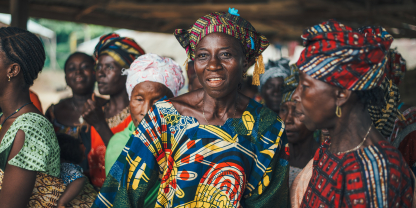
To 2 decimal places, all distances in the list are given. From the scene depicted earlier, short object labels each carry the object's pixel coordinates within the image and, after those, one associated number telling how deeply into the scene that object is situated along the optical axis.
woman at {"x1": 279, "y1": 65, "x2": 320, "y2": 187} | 3.08
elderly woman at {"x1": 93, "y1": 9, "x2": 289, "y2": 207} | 2.06
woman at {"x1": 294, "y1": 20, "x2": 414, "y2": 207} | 1.53
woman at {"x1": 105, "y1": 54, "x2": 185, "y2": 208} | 2.86
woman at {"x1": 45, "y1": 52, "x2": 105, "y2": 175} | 4.06
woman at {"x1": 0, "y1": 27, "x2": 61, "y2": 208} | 2.21
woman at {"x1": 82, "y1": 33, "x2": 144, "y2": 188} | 3.55
